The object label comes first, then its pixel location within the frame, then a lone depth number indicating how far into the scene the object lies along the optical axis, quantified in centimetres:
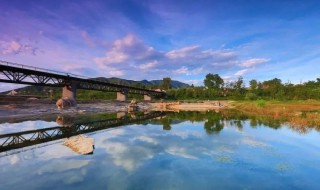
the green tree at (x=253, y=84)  10938
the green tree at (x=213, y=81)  12114
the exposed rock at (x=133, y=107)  5029
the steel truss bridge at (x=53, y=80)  3537
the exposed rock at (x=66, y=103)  3930
